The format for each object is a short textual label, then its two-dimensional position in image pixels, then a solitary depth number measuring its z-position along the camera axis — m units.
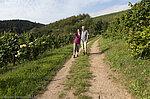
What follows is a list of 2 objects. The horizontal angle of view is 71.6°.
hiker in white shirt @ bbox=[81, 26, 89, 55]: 8.98
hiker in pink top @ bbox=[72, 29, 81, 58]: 9.09
